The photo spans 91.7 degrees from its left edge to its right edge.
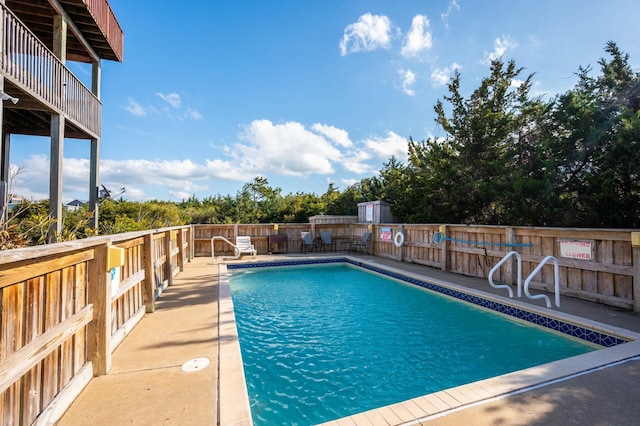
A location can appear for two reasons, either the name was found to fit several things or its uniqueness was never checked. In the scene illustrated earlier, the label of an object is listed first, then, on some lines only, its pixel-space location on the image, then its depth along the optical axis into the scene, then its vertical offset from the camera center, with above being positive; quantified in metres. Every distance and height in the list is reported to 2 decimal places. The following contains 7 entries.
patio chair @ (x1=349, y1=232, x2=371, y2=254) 10.66 -0.83
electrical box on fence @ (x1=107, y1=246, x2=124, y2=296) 2.39 -0.29
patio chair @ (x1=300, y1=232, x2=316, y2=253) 11.29 -0.73
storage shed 11.58 +0.30
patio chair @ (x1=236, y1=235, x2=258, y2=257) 9.86 -0.81
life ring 9.00 -0.54
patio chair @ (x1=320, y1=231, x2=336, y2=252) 11.46 -0.67
